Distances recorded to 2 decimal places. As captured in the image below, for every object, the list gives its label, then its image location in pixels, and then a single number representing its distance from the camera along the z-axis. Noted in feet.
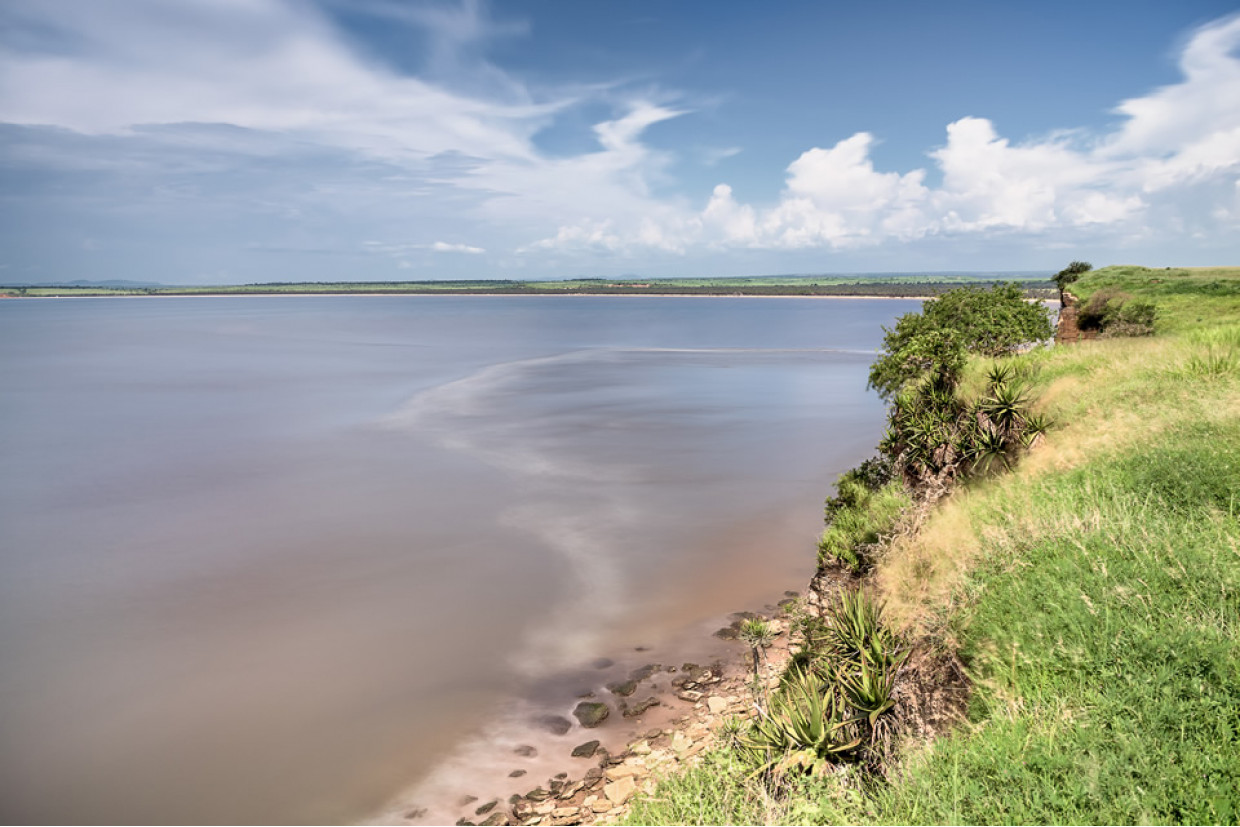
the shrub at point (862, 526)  48.03
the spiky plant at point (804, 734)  25.03
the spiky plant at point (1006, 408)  48.75
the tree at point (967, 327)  81.56
